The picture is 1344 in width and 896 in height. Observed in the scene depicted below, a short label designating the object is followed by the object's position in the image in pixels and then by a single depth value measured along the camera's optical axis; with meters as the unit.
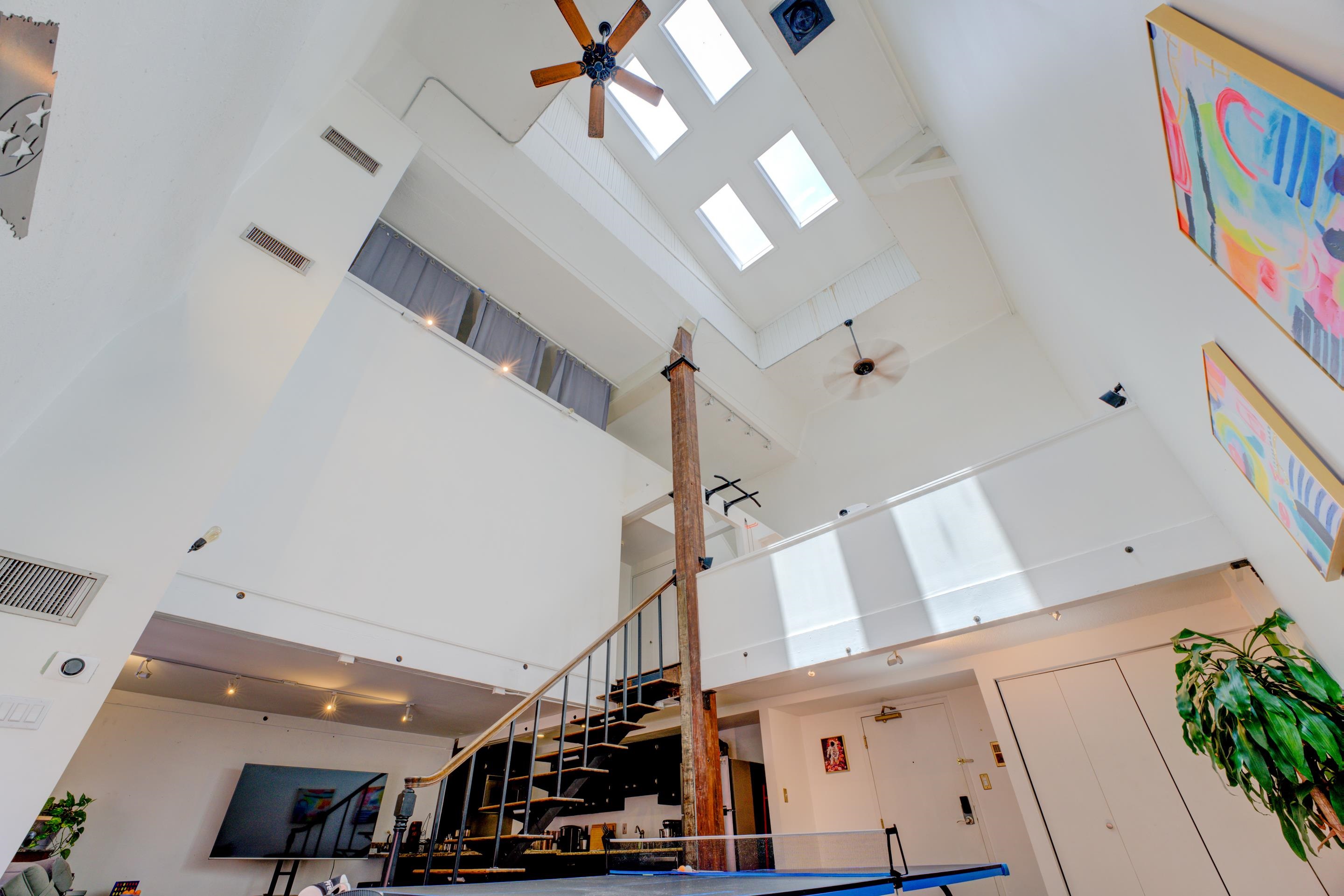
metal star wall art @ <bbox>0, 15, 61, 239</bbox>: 1.30
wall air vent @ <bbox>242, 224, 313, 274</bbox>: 3.92
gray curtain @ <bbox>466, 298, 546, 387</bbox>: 6.74
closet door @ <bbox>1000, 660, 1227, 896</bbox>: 3.61
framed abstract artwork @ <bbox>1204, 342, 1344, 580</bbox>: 1.47
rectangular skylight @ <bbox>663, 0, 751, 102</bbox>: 6.80
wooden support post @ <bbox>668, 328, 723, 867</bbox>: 4.01
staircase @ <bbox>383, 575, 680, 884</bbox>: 3.42
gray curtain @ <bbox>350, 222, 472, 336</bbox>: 5.99
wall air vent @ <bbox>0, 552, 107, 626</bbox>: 2.45
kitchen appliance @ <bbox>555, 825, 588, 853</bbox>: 5.88
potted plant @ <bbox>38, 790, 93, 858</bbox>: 4.42
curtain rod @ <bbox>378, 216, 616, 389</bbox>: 6.69
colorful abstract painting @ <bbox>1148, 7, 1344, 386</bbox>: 0.88
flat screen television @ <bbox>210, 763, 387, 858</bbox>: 5.57
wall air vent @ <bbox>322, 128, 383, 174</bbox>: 4.85
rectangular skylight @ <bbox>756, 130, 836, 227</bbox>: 7.58
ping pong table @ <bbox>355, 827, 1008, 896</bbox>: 1.31
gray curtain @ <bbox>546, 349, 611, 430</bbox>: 7.42
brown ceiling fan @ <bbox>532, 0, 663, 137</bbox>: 4.80
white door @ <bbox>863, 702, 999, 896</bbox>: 4.88
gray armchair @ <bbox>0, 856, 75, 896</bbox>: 3.55
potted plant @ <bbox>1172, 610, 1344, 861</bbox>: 2.13
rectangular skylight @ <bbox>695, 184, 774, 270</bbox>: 8.14
